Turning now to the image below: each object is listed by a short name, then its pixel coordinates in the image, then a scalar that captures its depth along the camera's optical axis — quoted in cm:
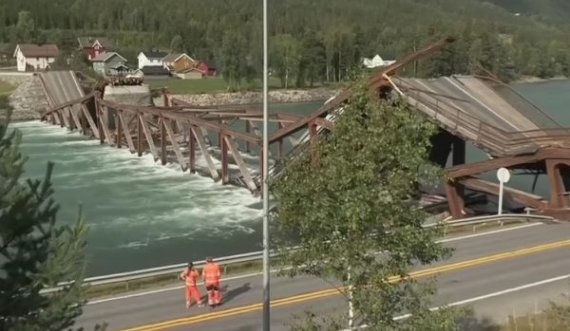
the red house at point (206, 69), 16112
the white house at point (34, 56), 13988
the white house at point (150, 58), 16591
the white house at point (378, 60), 17180
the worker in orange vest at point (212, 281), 1925
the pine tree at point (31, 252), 862
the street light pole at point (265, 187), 1404
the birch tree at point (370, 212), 1146
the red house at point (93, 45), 16570
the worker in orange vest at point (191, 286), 1912
